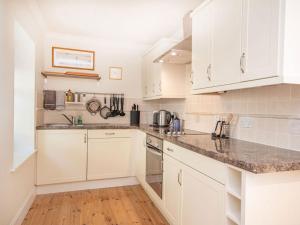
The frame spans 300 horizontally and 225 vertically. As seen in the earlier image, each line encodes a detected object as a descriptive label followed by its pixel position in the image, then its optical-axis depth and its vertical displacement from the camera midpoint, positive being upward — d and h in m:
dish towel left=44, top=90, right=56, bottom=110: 3.17 +0.13
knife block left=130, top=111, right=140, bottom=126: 3.62 -0.15
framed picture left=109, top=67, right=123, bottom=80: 3.63 +0.64
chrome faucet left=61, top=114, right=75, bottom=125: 3.24 -0.16
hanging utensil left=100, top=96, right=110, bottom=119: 3.55 -0.05
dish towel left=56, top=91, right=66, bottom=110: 3.25 +0.13
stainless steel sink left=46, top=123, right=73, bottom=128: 2.84 -0.24
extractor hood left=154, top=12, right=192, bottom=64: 2.24 +0.66
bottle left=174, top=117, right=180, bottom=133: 2.51 -0.18
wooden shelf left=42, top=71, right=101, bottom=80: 3.15 +0.53
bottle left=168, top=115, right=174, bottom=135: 2.35 -0.22
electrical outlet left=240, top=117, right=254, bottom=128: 1.78 -0.09
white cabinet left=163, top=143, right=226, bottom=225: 1.29 -0.63
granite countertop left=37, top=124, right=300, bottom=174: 1.05 -0.26
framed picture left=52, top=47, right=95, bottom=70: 3.32 +0.82
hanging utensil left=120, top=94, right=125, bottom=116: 3.63 +0.01
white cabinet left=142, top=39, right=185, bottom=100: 2.86 +0.46
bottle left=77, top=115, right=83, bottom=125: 3.28 -0.19
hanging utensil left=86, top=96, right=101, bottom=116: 3.45 +0.05
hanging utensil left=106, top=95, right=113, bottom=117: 3.57 +0.02
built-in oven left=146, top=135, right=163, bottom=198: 2.21 -0.62
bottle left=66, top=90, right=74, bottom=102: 3.28 +0.20
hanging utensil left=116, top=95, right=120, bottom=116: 3.60 +0.04
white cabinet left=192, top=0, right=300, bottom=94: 1.11 +0.44
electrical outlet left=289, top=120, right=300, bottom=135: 1.39 -0.10
